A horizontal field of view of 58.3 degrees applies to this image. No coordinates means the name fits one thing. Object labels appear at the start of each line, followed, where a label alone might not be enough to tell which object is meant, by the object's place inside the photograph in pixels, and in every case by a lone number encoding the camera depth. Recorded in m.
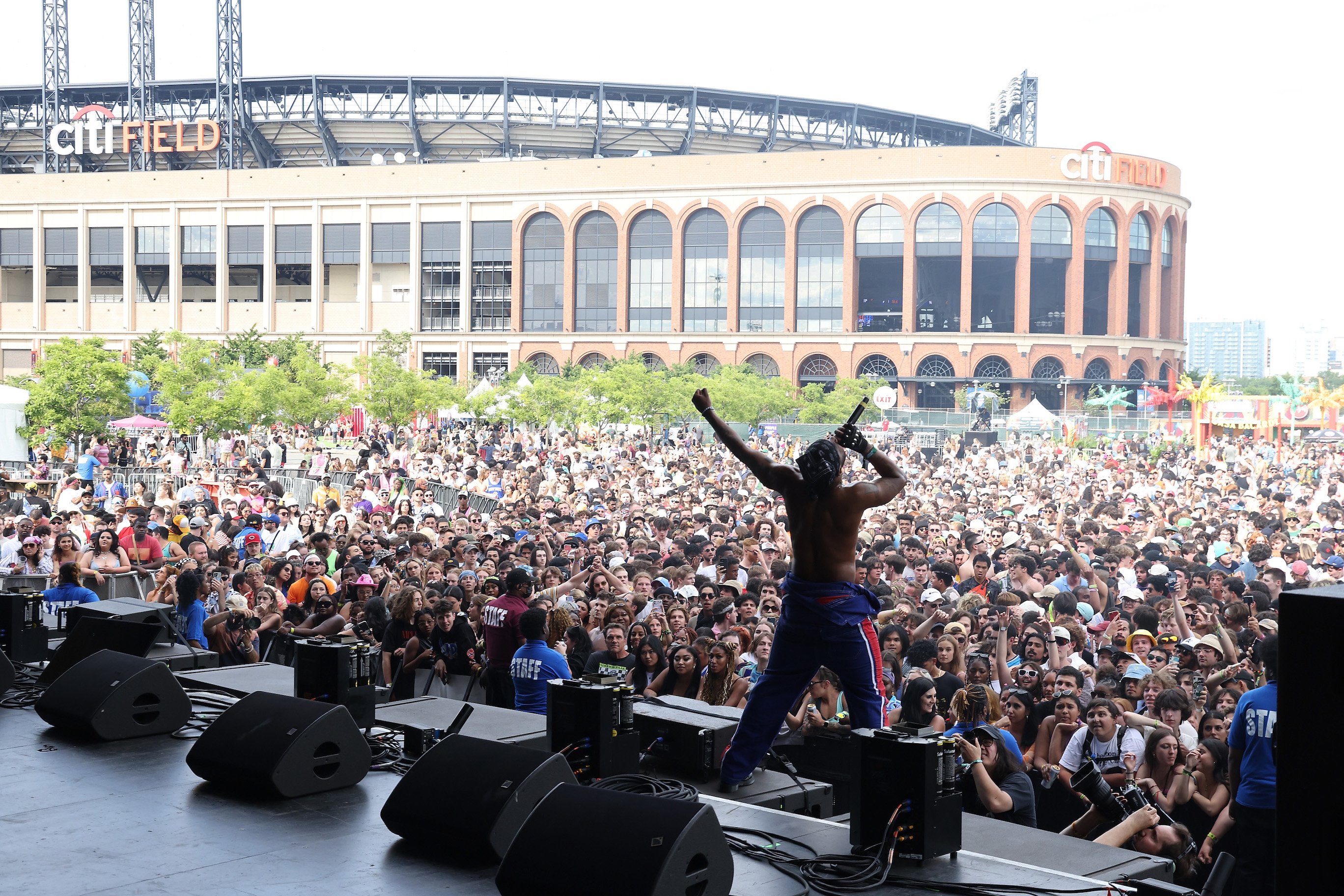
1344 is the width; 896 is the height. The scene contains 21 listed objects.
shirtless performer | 5.71
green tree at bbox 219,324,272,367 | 53.00
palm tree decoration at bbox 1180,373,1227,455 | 37.78
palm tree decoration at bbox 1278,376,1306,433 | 38.59
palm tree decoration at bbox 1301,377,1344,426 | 41.53
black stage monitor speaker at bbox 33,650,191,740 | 6.55
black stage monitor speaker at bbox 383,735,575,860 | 4.81
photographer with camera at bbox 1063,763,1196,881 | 5.69
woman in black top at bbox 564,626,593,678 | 9.05
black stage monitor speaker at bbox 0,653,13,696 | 7.66
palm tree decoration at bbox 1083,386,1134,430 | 48.53
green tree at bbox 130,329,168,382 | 47.75
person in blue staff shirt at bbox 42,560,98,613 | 10.37
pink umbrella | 34.97
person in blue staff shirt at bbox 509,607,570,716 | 7.69
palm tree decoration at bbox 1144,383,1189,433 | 47.53
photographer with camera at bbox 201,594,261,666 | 9.74
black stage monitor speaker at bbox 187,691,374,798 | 5.54
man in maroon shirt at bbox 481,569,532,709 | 8.59
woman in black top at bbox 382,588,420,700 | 9.12
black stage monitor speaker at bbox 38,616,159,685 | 7.96
